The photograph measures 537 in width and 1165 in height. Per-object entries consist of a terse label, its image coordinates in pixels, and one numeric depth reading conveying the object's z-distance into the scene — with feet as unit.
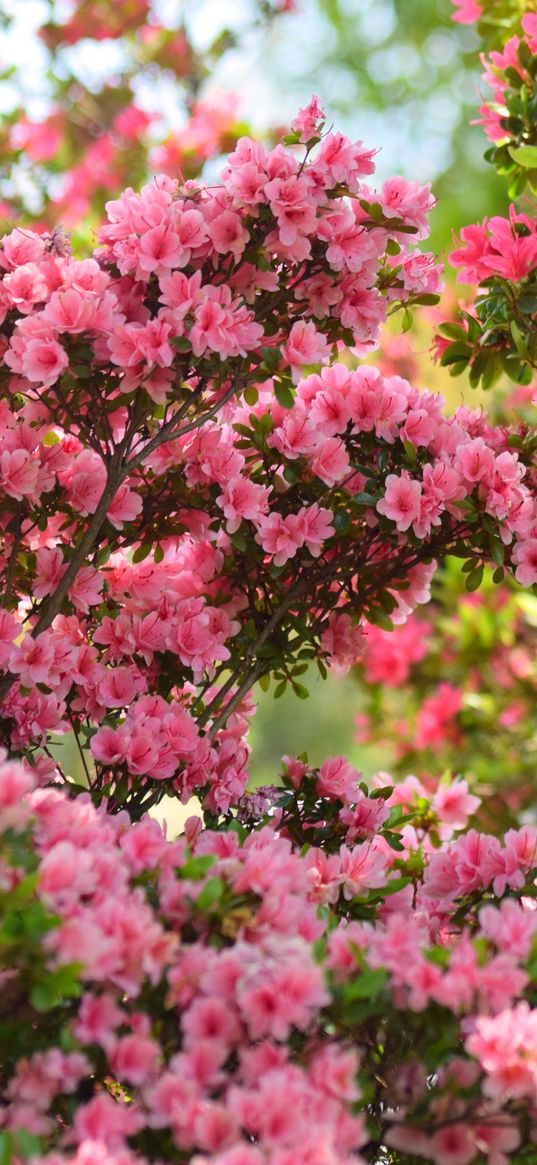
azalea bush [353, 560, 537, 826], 25.08
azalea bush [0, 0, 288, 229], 31.73
